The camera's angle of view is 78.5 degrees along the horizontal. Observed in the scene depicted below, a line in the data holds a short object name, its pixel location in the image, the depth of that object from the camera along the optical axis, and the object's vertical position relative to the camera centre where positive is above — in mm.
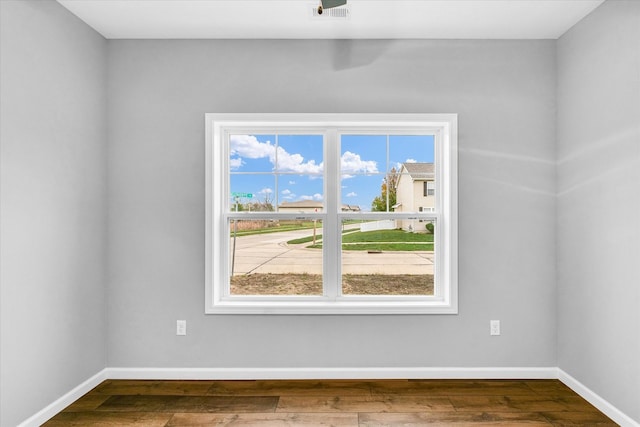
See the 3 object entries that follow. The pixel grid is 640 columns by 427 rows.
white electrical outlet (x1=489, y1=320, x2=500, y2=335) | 3059 -911
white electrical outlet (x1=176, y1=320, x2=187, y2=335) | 3084 -910
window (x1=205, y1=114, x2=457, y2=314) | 3221 -36
